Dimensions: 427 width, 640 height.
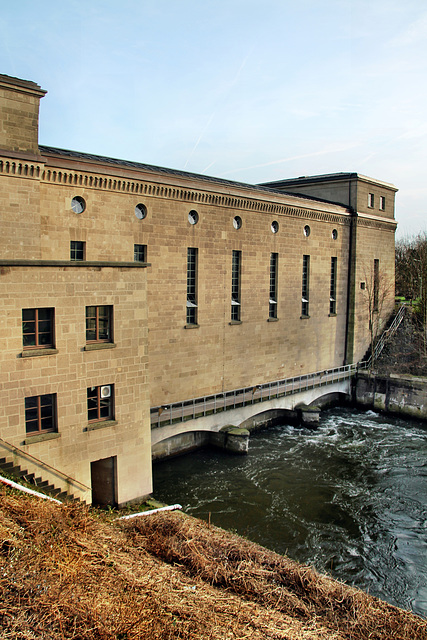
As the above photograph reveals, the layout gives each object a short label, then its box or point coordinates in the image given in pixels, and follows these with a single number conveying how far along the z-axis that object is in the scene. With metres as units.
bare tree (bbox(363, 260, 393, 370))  38.94
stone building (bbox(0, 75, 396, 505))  15.20
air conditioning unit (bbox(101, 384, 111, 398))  16.59
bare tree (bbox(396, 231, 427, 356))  44.41
